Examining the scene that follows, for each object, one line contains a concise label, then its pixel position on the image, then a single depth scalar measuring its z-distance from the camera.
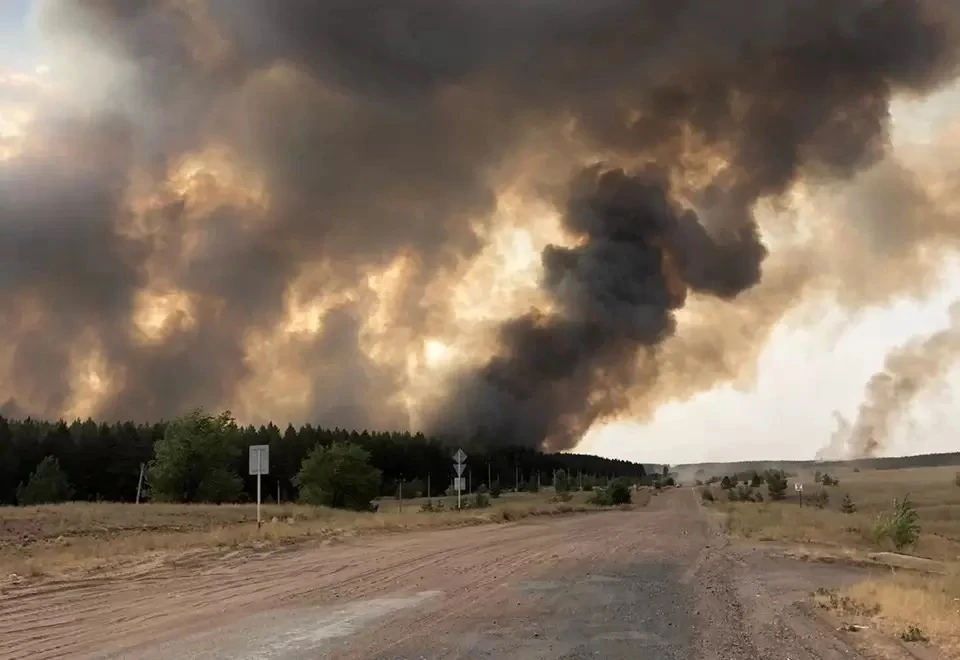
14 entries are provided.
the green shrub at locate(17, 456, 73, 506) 74.38
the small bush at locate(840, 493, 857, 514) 67.60
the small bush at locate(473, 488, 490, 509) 57.25
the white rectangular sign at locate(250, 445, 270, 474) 25.55
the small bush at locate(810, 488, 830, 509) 82.04
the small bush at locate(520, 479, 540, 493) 120.72
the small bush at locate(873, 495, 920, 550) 31.67
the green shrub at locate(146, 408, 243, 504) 63.03
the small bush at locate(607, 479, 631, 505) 72.62
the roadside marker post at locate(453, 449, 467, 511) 38.85
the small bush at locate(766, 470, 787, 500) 98.56
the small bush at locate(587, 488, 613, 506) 69.50
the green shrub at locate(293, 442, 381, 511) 58.28
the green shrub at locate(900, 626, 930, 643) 9.70
